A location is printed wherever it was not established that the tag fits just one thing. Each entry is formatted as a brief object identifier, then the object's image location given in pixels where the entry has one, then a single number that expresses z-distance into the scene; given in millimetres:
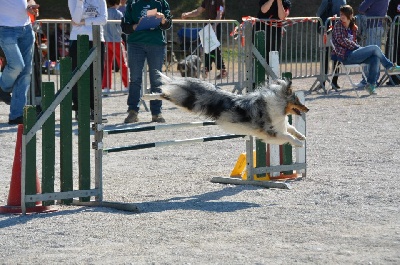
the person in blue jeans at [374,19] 17609
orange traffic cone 7383
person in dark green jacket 11914
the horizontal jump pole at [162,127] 7812
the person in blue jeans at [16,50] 11484
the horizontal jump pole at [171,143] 7855
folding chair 15910
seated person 15609
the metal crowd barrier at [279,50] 15617
